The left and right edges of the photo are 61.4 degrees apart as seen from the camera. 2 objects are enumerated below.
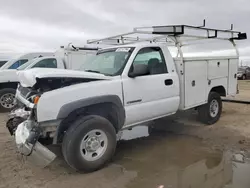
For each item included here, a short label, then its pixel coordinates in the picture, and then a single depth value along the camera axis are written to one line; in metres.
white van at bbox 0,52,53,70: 8.02
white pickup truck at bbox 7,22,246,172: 3.02
